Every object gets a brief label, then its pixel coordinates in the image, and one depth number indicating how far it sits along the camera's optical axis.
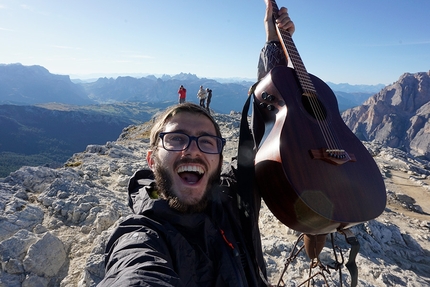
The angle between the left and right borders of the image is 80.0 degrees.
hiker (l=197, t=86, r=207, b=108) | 20.56
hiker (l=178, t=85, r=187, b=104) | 20.81
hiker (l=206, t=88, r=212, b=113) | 21.03
